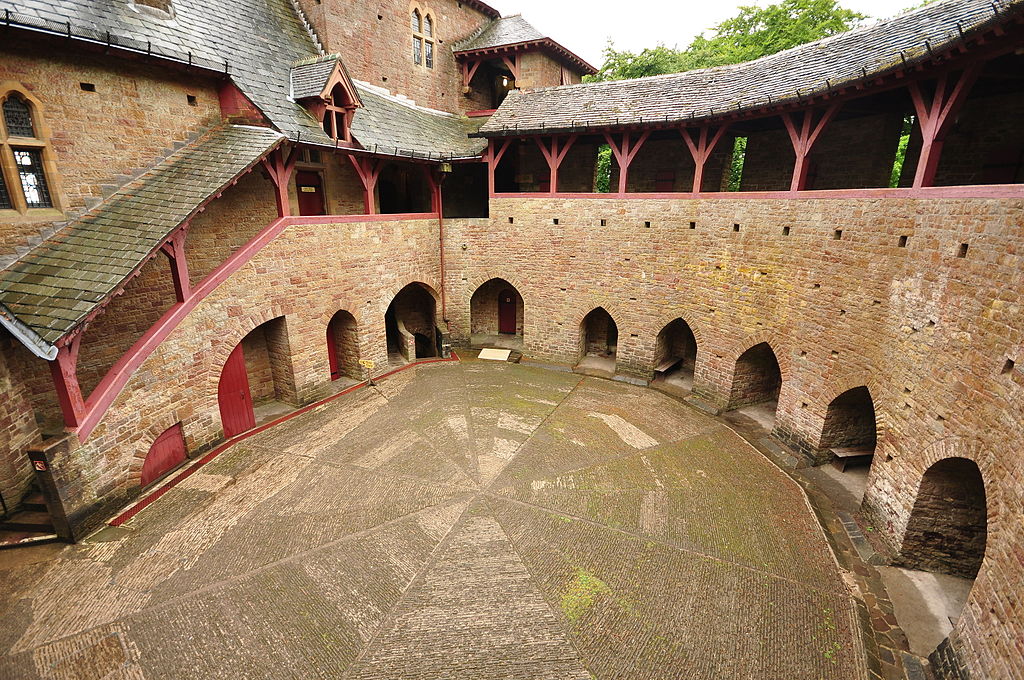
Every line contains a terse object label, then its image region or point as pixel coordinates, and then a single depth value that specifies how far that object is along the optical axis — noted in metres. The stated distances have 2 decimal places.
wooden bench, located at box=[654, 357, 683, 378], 14.23
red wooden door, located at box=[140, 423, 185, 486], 8.88
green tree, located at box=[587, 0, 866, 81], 20.52
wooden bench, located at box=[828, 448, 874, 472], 9.68
